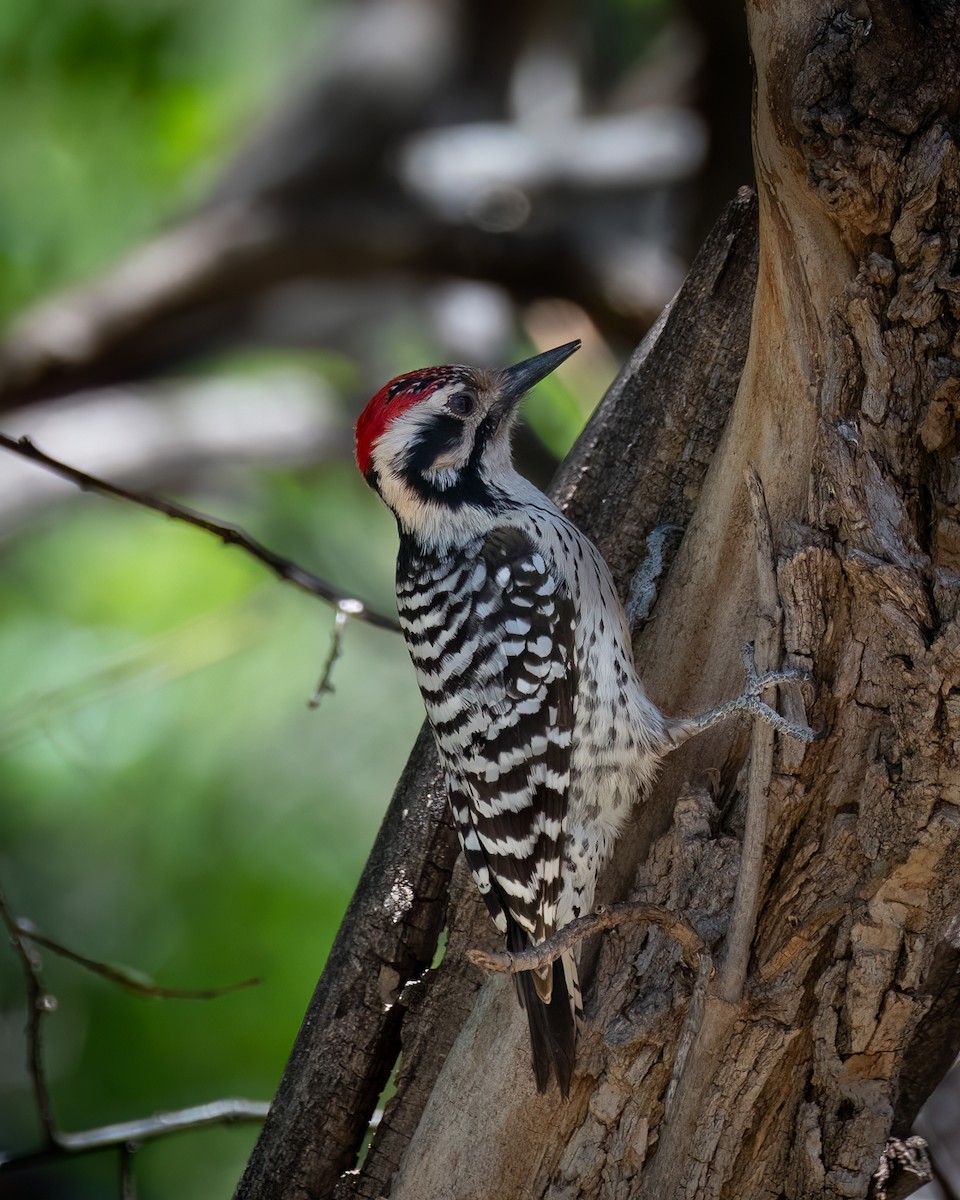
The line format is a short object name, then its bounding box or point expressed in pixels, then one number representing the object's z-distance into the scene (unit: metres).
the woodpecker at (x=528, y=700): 5.34
